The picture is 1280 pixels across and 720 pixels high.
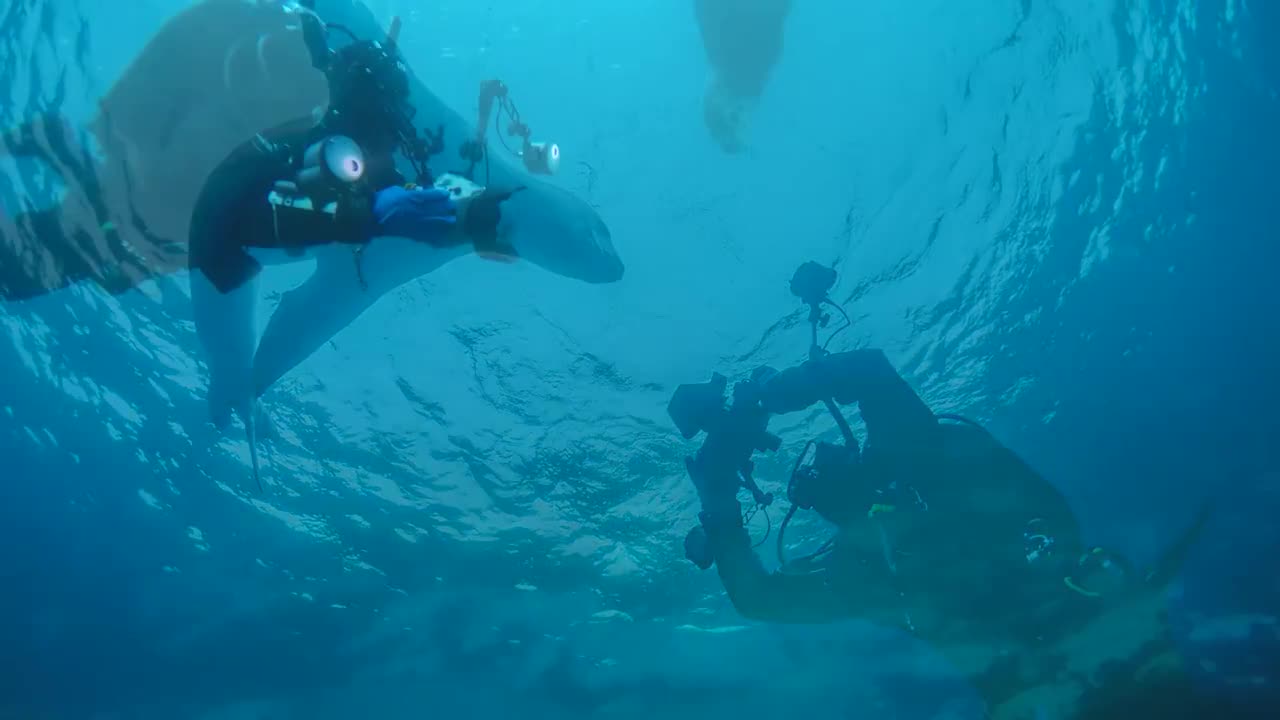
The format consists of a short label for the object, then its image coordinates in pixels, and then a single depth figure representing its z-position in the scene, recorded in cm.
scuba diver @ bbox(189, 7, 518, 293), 316
